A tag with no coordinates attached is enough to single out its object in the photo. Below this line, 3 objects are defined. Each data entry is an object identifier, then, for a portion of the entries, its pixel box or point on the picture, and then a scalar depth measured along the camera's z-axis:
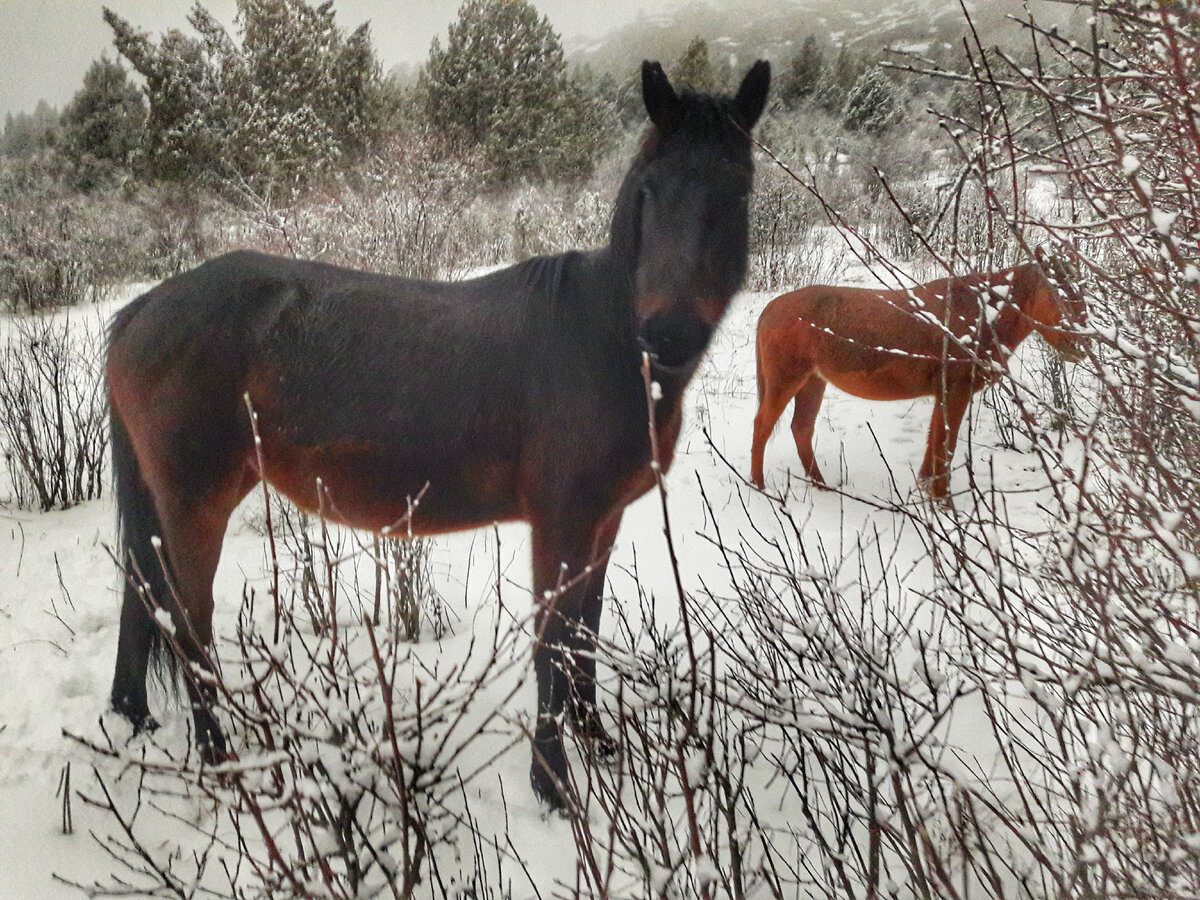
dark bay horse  1.73
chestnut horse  3.17
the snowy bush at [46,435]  3.11
